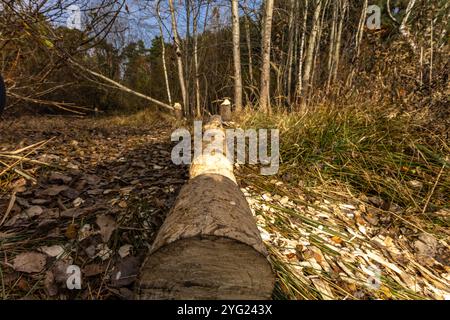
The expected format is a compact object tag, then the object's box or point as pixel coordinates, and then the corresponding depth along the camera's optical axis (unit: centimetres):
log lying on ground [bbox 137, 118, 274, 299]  89
